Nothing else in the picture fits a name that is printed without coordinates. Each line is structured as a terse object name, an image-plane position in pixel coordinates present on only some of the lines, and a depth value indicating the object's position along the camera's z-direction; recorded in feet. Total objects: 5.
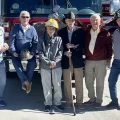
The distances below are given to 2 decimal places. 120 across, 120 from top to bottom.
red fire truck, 25.12
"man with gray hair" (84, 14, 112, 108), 20.99
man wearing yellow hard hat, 20.61
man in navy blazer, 20.88
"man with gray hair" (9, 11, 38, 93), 21.26
